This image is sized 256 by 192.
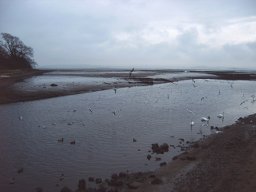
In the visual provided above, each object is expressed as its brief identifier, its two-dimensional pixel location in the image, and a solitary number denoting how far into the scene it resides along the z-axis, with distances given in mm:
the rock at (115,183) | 8025
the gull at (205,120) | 16197
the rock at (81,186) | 7814
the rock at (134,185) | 7839
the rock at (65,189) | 7560
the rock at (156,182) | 8019
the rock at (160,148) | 11123
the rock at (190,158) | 9877
